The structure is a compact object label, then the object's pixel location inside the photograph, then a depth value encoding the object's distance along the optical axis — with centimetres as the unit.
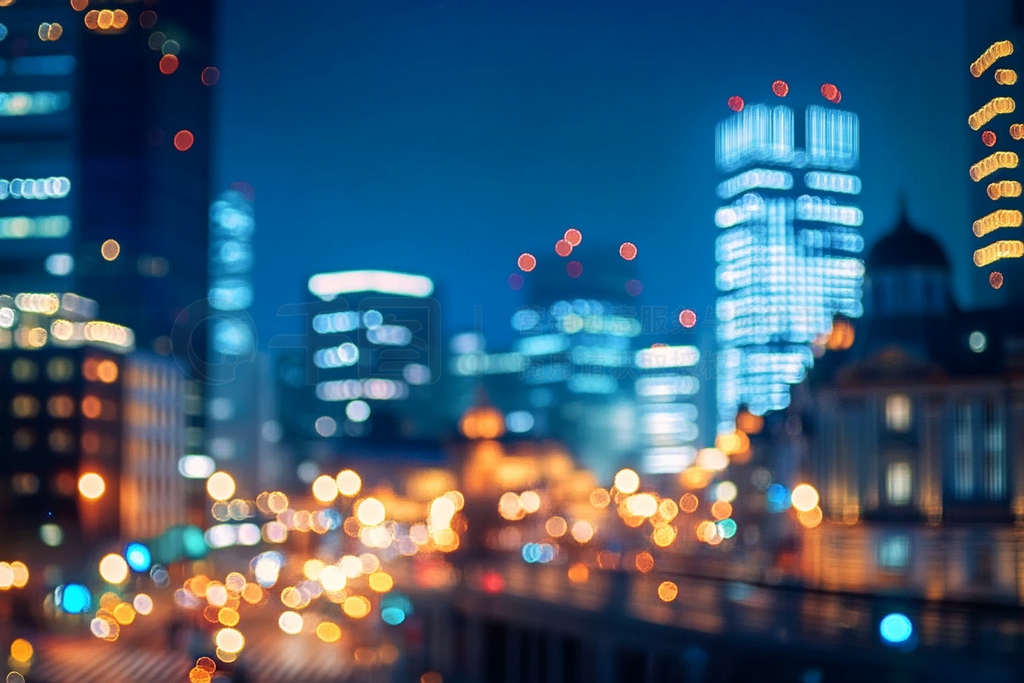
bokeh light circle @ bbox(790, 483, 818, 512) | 4103
